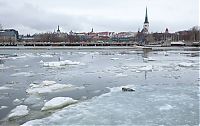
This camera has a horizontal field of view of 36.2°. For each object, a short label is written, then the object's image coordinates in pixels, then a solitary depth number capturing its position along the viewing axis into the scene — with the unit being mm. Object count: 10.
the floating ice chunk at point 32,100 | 10791
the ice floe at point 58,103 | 10000
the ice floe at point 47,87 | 12811
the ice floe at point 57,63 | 24562
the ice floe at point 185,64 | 23969
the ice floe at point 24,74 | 18184
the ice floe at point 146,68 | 21172
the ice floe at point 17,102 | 10611
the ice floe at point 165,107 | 9641
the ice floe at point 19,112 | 8930
